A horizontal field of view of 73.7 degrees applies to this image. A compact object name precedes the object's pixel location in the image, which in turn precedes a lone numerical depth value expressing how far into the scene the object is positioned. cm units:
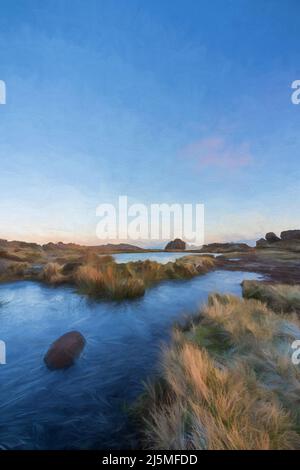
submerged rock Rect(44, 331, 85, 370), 460
